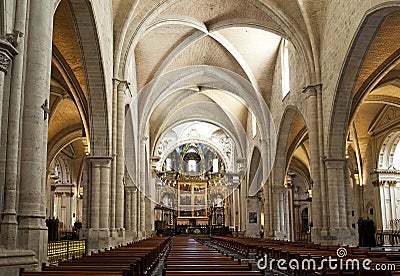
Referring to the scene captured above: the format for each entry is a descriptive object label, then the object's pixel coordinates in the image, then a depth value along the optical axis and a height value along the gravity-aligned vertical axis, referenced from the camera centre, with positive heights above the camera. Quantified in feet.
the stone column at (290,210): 127.04 -0.61
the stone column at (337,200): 58.80 +0.85
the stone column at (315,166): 60.99 +5.15
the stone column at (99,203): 52.54 +0.76
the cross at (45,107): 25.46 +5.27
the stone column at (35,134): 23.90 +3.76
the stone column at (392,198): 87.20 +1.49
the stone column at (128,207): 87.80 +0.47
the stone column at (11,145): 22.81 +3.10
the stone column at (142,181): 95.66 +5.52
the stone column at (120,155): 59.31 +6.45
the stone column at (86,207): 54.30 +0.35
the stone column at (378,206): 87.25 +0.11
